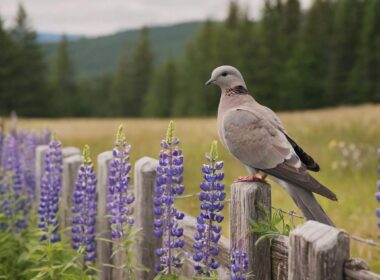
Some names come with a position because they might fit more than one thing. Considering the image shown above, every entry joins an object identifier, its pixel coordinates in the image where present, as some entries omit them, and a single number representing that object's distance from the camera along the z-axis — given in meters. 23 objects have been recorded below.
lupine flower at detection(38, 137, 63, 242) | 4.89
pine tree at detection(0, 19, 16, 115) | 55.38
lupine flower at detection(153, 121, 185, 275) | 3.54
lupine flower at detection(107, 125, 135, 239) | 3.97
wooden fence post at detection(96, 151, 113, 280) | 5.14
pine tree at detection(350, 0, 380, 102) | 52.78
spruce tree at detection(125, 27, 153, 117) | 79.06
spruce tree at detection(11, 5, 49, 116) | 57.44
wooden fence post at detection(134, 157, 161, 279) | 4.56
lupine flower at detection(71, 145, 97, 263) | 4.62
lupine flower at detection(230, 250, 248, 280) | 3.03
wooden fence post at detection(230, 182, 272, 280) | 3.18
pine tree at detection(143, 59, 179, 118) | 70.88
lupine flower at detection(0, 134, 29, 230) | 5.99
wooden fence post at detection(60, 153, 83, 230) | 5.79
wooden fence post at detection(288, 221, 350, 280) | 2.52
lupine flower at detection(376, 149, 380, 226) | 2.85
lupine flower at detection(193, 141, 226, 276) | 3.26
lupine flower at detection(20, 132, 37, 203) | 6.86
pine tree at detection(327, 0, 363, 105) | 55.72
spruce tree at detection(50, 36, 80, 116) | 74.00
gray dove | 3.48
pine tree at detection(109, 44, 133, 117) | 81.19
